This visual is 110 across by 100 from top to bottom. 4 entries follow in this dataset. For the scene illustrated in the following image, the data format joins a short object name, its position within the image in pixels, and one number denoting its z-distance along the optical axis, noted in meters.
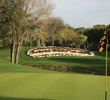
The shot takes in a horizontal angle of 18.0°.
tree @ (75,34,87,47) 100.08
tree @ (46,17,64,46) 96.38
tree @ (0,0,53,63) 43.34
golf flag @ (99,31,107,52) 10.59
